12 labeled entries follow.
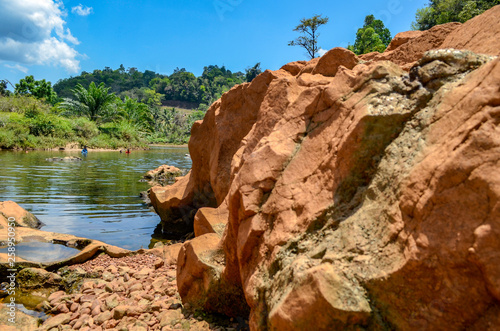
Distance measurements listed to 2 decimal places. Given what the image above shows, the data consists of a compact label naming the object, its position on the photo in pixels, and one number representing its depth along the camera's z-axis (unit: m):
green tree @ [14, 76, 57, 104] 54.12
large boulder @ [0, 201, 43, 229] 7.50
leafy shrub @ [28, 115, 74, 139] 32.72
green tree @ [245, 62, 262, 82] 80.95
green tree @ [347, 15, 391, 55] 35.45
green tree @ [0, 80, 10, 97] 48.09
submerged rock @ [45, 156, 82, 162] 23.55
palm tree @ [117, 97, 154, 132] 47.75
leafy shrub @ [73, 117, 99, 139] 36.75
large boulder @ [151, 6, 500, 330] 1.60
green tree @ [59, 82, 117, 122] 40.31
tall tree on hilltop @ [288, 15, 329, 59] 28.12
